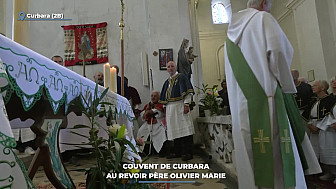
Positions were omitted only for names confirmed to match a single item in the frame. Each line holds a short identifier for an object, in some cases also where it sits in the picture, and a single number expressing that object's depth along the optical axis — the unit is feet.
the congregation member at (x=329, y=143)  9.07
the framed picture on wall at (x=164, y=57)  18.66
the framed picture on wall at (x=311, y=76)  21.17
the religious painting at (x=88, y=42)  24.23
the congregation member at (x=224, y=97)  14.47
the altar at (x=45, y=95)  2.41
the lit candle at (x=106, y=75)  5.94
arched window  34.32
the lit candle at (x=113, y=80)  6.24
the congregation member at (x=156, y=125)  15.46
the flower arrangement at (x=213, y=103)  13.62
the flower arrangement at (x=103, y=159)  3.69
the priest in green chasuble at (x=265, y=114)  5.18
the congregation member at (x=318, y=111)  9.47
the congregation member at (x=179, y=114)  13.92
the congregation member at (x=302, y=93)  11.43
